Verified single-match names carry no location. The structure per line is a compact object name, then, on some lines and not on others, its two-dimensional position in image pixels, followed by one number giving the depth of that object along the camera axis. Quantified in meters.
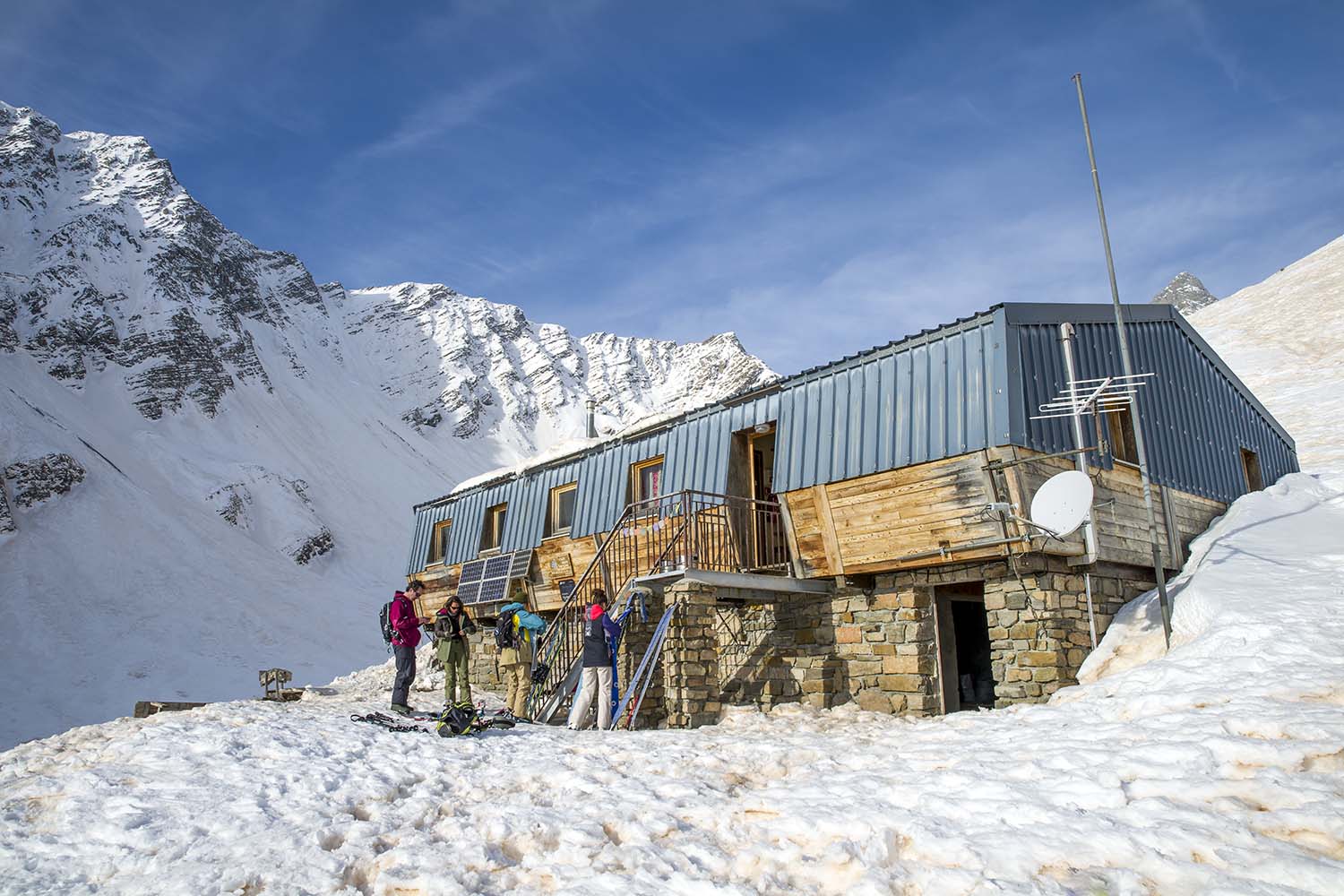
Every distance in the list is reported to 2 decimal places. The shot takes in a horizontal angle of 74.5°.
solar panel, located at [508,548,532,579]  20.16
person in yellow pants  13.84
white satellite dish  10.99
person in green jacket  11.42
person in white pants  11.96
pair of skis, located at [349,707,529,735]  9.97
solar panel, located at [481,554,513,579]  20.69
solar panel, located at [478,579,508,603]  20.30
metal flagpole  11.19
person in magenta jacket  11.37
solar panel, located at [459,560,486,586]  21.73
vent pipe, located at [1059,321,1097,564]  12.34
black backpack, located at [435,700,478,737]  9.68
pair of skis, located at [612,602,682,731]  12.64
